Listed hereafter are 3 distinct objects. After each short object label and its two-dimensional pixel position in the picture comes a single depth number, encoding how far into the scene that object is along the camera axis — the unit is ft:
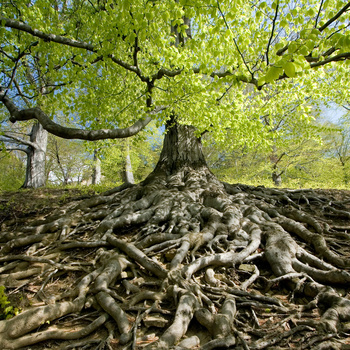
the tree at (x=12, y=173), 58.90
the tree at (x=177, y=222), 8.32
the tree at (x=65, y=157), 76.54
